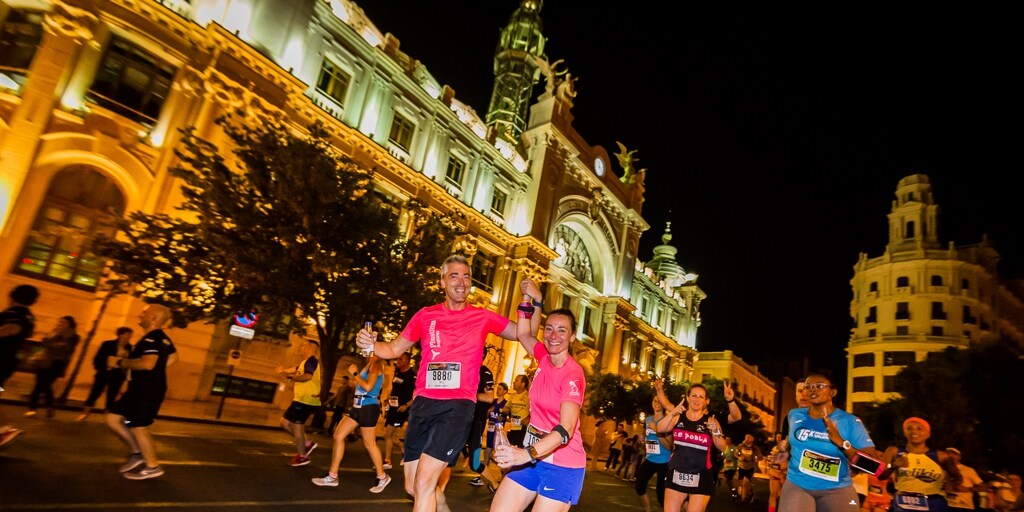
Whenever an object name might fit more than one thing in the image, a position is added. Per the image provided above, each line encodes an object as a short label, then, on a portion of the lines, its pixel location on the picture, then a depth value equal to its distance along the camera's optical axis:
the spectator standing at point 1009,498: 8.77
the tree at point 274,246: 12.70
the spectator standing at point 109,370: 9.85
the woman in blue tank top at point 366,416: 7.02
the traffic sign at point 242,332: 14.95
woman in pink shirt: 3.49
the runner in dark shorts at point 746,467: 15.83
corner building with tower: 52.91
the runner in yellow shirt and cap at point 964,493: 7.07
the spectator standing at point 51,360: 9.69
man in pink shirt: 3.87
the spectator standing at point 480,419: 7.89
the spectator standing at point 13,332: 6.15
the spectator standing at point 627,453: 18.50
